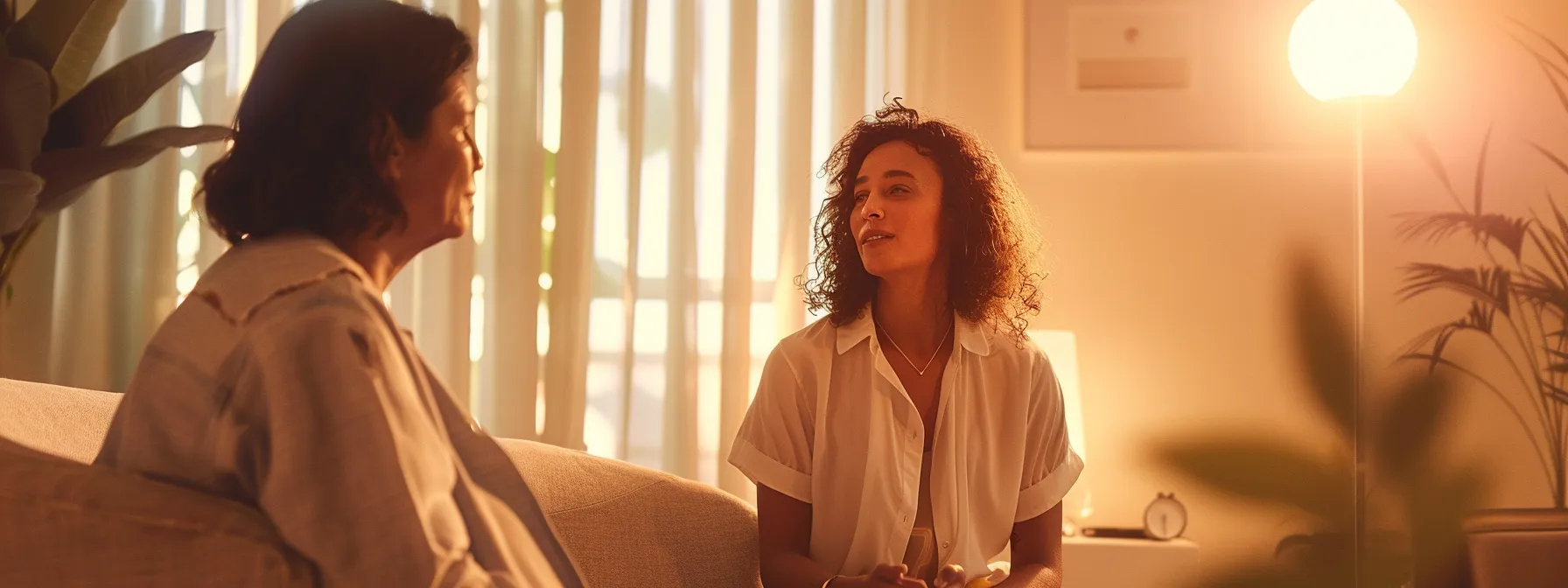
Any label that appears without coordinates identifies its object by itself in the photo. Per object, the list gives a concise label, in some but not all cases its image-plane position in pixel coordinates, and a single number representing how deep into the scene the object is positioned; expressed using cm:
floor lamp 289
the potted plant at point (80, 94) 279
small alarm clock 300
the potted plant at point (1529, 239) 320
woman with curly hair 198
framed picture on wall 340
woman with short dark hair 88
